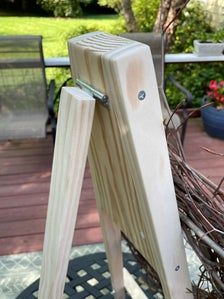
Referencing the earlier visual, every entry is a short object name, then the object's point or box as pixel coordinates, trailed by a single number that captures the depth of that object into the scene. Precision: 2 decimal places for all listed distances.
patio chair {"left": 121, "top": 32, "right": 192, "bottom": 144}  2.48
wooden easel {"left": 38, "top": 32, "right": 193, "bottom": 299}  0.51
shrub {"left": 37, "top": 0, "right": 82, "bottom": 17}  8.31
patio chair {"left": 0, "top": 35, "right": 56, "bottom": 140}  2.38
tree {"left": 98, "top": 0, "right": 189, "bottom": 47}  3.12
